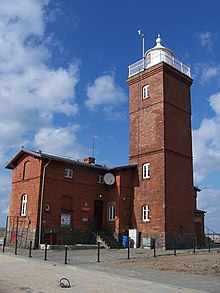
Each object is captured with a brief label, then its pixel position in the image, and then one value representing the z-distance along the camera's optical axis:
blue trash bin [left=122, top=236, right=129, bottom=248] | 25.72
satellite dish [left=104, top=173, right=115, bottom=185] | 27.53
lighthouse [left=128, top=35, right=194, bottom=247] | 25.22
